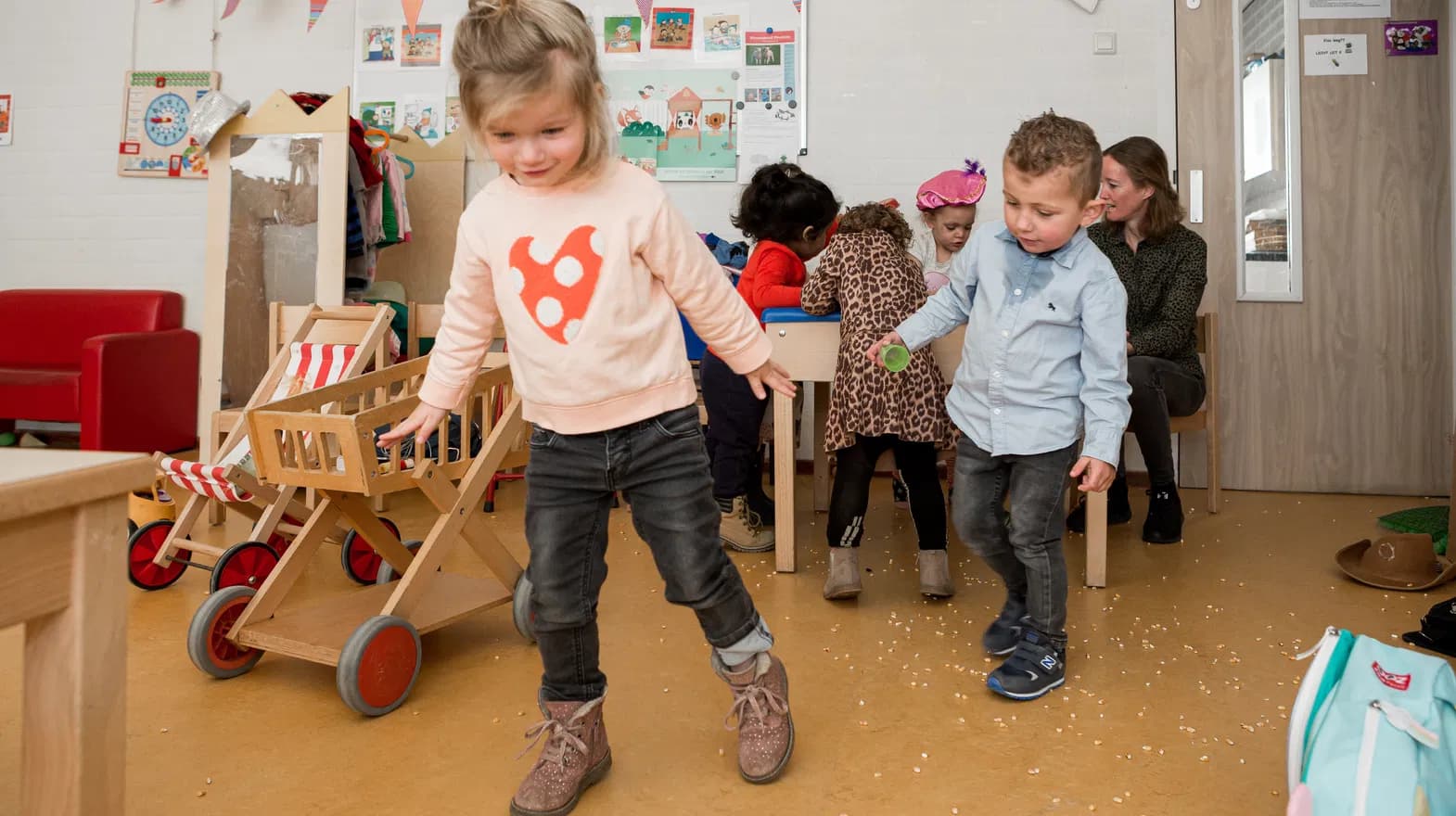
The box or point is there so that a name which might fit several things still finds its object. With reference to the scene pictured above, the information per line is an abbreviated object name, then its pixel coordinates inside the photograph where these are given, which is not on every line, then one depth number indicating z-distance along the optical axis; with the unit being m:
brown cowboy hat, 2.75
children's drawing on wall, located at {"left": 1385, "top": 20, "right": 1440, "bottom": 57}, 3.98
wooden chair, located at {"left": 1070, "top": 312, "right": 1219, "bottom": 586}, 3.76
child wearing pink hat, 3.12
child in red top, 3.14
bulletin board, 4.53
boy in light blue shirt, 2.00
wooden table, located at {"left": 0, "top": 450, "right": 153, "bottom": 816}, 0.87
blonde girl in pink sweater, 1.47
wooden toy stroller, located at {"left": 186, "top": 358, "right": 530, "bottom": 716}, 1.95
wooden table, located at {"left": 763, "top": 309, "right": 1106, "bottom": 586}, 2.83
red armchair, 4.32
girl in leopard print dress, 2.63
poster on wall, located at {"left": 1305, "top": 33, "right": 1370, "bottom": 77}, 4.04
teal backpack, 1.32
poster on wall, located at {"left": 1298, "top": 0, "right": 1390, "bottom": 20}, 4.02
